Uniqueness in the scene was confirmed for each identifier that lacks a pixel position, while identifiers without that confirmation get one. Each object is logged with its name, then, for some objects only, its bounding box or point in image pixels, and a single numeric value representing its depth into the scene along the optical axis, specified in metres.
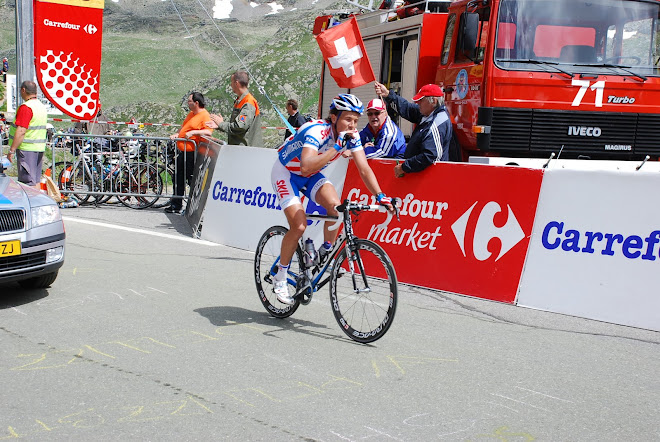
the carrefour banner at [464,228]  7.42
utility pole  13.55
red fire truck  9.46
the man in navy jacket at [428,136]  8.10
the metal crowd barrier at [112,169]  13.98
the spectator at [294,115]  16.33
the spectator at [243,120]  11.69
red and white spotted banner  14.05
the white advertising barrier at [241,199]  9.95
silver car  6.52
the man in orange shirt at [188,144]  13.22
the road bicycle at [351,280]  5.61
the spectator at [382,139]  9.09
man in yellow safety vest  11.46
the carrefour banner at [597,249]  6.66
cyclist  5.71
